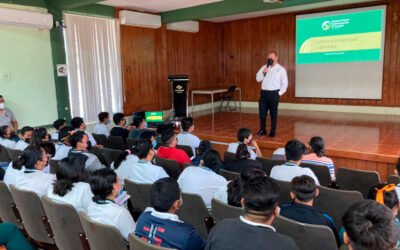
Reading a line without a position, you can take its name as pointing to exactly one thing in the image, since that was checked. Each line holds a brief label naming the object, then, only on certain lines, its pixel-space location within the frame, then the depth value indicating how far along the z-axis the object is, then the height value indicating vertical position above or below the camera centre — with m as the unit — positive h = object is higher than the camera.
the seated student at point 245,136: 4.04 -0.67
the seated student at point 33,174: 2.79 -0.75
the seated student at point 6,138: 4.71 -0.74
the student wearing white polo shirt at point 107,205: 2.08 -0.78
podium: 8.62 -0.24
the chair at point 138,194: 2.82 -0.96
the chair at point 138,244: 1.54 -0.77
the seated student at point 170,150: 3.85 -0.80
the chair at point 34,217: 2.50 -1.01
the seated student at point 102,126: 5.89 -0.74
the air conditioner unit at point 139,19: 7.78 +1.60
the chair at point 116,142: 5.08 -0.90
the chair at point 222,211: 2.10 -0.85
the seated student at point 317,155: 3.57 -0.85
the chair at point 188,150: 4.42 -0.90
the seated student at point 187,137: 4.80 -0.79
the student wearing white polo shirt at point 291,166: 2.96 -0.79
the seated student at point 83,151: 3.53 -0.72
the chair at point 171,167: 3.57 -0.92
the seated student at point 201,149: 3.96 -0.80
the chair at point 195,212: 2.40 -0.98
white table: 9.11 -0.24
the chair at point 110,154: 4.19 -0.90
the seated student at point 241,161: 3.32 -0.81
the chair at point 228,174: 3.09 -0.88
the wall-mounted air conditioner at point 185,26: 9.12 +1.63
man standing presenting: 5.98 -0.06
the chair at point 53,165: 3.71 -0.89
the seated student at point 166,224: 1.72 -0.76
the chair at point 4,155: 4.45 -0.91
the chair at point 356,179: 3.14 -1.00
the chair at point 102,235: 1.83 -0.86
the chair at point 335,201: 2.55 -0.98
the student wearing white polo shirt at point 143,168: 3.12 -0.81
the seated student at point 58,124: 5.44 -0.63
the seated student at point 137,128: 5.31 -0.75
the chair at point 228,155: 3.97 -0.89
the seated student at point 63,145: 4.02 -0.73
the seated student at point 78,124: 5.30 -0.62
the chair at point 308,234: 1.83 -0.88
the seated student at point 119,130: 5.63 -0.77
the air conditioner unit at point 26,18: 5.63 +1.23
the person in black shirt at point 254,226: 1.39 -0.65
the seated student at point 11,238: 2.20 -1.02
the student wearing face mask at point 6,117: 5.71 -0.51
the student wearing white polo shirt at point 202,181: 2.79 -0.85
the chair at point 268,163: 3.71 -0.94
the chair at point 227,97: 10.67 -0.52
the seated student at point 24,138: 4.40 -0.74
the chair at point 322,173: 3.39 -0.97
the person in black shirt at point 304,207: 2.03 -0.81
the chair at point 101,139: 5.37 -0.89
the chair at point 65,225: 2.18 -0.95
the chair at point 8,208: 2.80 -1.06
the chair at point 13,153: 4.11 -0.82
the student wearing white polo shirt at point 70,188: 2.43 -0.77
